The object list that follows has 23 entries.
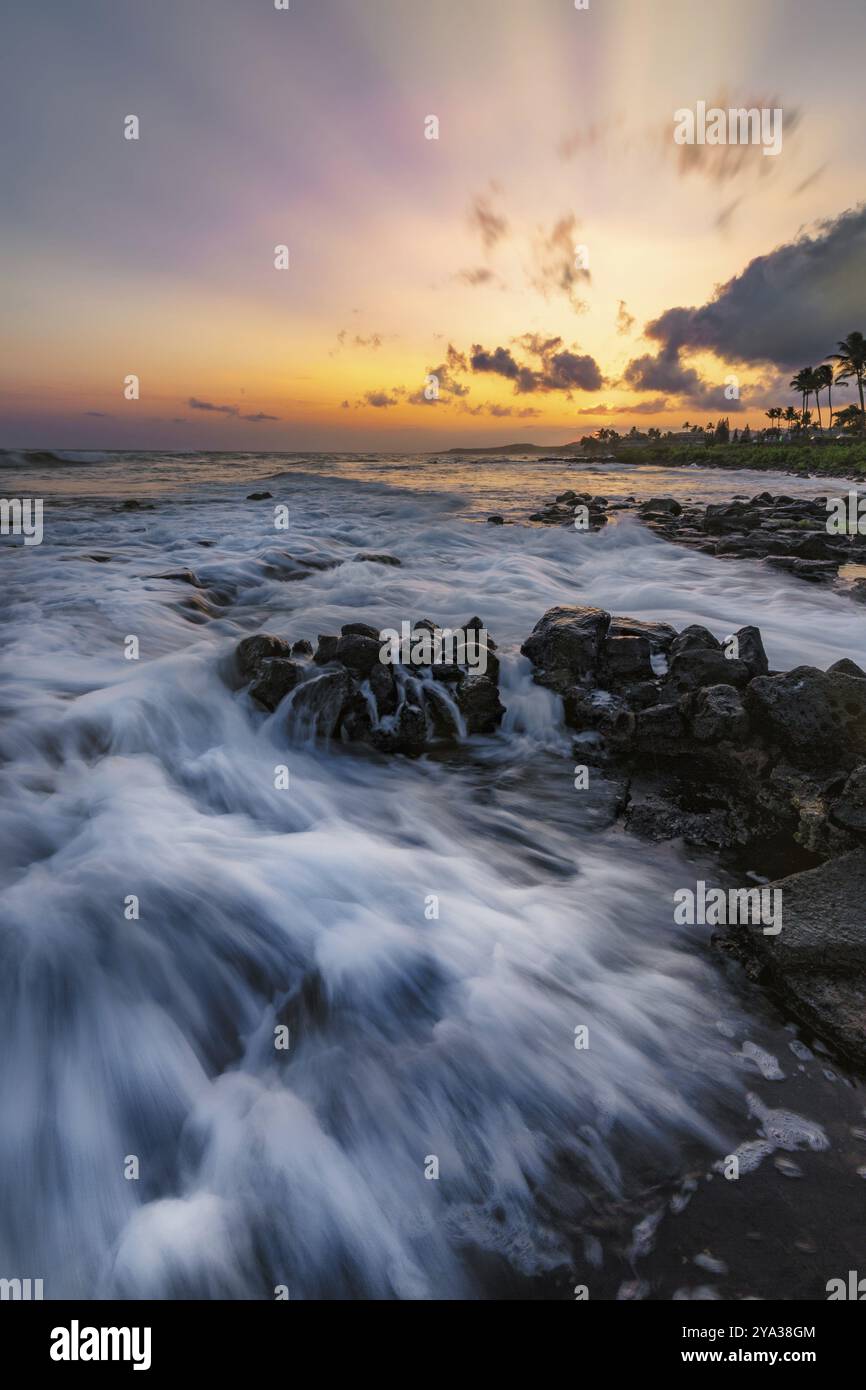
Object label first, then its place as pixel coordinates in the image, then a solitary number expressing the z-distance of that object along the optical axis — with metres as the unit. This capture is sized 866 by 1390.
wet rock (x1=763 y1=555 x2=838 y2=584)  13.52
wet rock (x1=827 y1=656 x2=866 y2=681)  5.49
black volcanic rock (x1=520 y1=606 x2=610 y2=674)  7.29
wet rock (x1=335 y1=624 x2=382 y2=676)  7.08
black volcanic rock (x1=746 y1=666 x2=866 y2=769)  5.05
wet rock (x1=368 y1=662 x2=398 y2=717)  6.75
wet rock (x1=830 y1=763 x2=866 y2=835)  4.18
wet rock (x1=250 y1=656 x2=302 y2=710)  7.09
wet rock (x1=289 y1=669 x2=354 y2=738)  6.69
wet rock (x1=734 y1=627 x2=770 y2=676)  6.56
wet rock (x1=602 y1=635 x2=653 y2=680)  7.07
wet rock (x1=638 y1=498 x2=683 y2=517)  25.11
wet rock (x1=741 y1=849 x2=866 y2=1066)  3.15
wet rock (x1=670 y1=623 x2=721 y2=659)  7.09
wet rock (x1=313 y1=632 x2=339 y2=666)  7.34
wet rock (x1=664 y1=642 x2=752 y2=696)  6.20
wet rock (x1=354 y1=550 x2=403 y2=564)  15.89
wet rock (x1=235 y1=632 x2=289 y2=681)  7.76
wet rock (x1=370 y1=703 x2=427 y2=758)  6.47
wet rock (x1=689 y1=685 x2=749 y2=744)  5.44
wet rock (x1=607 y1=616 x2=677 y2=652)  8.03
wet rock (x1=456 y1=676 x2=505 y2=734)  6.77
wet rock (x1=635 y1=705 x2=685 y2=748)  5.76
